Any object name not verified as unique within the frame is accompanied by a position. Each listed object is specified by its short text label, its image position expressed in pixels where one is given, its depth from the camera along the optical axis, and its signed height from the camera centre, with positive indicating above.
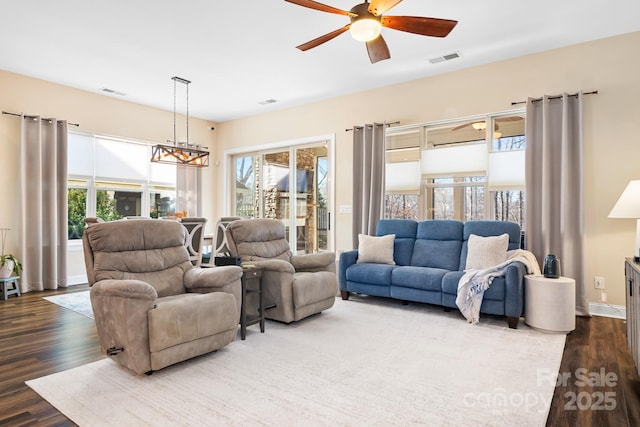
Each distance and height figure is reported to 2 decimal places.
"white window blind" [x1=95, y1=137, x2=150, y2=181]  6.26 +0.88
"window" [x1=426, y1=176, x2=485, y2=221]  4.96 +0.16
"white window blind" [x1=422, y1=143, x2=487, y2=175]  4.90 +0.68
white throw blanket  3.66 -0.75
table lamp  2.91 +0.04
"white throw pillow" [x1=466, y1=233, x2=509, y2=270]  3.96 -0.45
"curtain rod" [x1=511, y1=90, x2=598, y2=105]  4.09 +1.27
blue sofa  3.61 -0.68
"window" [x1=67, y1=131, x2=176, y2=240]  5.95 +0.50
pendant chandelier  5.09 +0.79
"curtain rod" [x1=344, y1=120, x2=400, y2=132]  5.52 +1.27
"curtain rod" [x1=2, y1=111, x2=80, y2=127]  5.14 +1.33
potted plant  4.80 -0.71
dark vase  3.62 -0.57
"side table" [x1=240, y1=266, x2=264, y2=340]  3.25 -0.78
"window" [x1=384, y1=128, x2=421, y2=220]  5.42 +0.52
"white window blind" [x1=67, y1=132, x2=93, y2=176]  5.88 +0.90
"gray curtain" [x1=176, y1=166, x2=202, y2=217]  7.22 +0.40
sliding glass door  6.57 +0.37
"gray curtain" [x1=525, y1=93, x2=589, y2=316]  4.09 +0.29
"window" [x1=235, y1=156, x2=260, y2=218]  7.64 +0.50
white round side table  3.40 -0.87
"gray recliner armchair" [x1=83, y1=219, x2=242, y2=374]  2.44 -0.64
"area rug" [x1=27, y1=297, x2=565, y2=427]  2.01 -1.10
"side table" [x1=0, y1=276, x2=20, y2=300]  4.76 -0.98
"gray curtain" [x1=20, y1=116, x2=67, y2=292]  5.23 +0.11
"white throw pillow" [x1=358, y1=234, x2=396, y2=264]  4.74 -0.51
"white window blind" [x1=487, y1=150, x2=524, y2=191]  4.61 +0.49
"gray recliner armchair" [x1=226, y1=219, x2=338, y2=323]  3.56 -0.63
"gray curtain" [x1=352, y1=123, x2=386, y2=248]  5.54 +0.49
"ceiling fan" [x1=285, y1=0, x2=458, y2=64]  2.63 +1.38
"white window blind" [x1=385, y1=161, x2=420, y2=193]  5.40 +0.48
